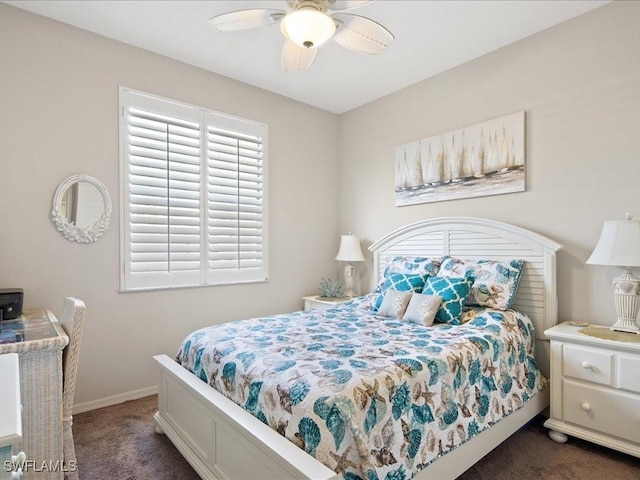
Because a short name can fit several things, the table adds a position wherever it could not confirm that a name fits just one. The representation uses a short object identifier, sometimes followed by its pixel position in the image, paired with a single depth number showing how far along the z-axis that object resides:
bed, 1.40
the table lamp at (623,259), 2.20
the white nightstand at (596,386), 2.05
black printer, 2.14
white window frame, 2.98
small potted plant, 3.94
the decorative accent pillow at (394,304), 2.69
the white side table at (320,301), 3.67
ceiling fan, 1.93
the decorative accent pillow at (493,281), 2.65
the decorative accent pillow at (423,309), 2.50
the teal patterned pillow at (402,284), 2.88
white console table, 1.68
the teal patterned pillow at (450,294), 2.51
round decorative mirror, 2.67
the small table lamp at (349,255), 3.96
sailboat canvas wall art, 2.96
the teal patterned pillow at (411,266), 3.08
